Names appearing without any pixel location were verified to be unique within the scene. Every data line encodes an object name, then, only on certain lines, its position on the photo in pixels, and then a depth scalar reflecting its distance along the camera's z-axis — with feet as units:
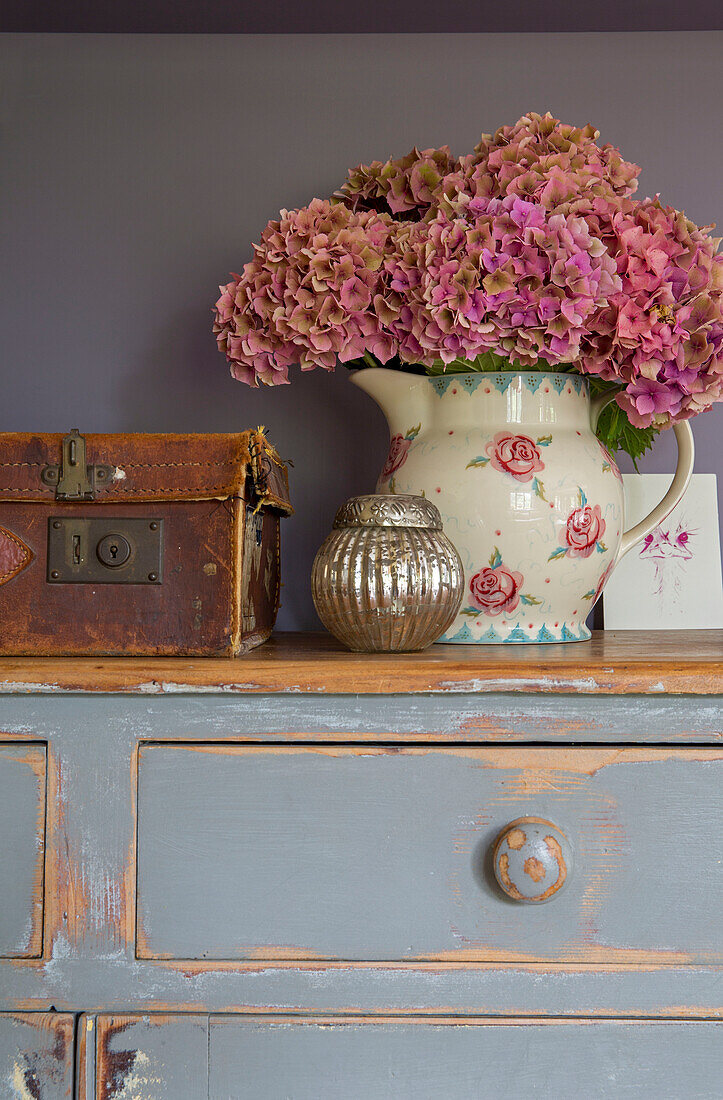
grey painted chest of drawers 2.30
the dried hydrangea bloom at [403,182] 3.45
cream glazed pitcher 2.98
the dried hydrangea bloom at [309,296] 3.00
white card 3.76
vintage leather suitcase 2.62
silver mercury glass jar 2.58
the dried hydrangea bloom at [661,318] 2.88
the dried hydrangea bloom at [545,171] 2.91
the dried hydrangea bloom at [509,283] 2.78
